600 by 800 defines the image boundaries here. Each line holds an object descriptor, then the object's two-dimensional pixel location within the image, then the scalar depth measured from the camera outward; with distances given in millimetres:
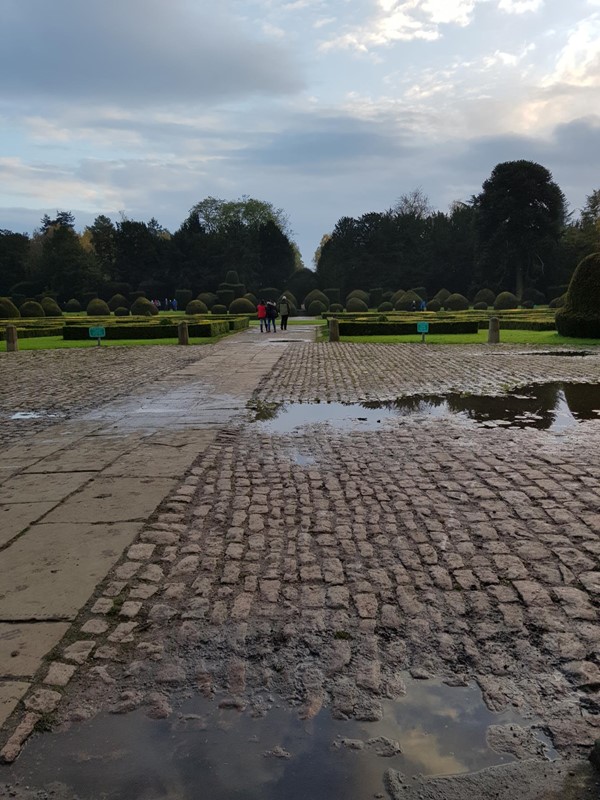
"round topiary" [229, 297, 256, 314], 46481
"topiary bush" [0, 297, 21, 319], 37969
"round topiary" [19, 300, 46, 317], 44969
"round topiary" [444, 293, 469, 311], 48812
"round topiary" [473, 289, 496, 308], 54156
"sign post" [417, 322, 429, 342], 19744
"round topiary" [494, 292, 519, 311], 48844
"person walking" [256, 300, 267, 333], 27750
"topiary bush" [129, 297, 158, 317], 47781
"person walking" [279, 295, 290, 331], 26952
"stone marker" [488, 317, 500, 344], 19766
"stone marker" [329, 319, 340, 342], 21188
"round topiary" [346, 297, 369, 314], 48875
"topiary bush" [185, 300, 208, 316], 48625
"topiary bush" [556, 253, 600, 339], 19109
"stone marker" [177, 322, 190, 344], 21250
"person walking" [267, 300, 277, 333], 27078
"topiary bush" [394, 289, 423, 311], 49719
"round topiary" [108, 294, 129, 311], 58969
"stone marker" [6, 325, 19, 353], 20292
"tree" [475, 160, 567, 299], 56625
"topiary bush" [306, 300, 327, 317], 51219
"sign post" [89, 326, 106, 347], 21219
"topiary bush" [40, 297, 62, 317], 49094
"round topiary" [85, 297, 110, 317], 51406
